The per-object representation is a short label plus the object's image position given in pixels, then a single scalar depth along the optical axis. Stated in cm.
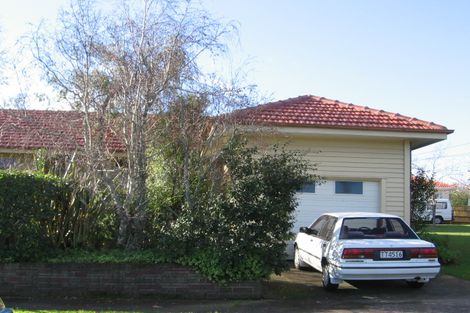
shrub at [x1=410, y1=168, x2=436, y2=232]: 1486
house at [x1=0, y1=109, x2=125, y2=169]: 962
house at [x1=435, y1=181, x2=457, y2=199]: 5764
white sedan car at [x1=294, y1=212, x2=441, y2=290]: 885
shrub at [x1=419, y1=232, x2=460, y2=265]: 1304
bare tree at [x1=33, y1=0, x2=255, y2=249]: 929
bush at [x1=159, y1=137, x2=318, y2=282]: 898
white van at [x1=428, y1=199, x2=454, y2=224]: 3895
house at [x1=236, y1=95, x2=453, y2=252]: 1340
